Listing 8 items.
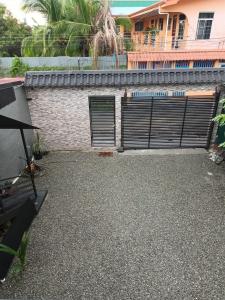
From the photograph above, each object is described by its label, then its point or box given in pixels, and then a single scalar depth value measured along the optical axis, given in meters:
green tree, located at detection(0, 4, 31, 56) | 23.91
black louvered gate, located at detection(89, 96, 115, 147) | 8.77
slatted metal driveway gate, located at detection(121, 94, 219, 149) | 8.64
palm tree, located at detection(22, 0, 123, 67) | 14.79
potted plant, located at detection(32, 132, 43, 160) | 8.84
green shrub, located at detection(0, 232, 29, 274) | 4.37
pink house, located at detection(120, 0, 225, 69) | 15.77
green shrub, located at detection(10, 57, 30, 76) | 16.25
